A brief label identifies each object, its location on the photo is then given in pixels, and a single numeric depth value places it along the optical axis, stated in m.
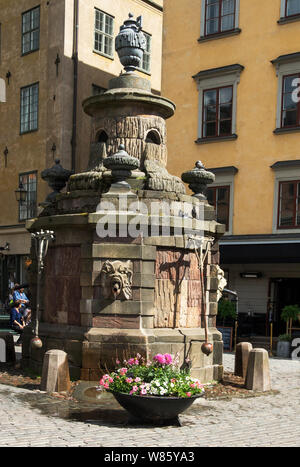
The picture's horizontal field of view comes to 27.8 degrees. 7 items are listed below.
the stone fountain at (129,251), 11.30
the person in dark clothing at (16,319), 17.23
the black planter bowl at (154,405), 8.37
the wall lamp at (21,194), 26.42
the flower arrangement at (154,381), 8.47
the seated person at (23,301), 18.22
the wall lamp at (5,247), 30.70
